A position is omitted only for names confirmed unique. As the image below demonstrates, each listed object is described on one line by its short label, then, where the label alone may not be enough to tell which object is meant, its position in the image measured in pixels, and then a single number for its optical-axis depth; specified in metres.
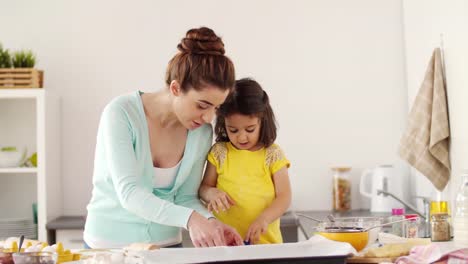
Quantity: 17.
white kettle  3.64
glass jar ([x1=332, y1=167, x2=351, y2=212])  3.73
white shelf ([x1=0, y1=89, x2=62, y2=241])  3.62
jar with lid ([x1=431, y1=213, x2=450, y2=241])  2.00
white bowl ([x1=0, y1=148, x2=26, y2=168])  3.66
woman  1.90
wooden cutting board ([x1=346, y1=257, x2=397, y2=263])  1.59
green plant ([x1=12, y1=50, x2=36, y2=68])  3.64
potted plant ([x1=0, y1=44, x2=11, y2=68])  3.64
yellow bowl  1.71
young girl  2.18
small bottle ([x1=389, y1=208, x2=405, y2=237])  2.05
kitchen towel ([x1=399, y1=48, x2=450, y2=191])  2.92
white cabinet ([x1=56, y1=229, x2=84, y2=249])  3.48
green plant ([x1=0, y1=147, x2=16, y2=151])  3.67
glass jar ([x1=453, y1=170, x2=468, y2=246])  1.89
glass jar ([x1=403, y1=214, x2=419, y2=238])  2.01
